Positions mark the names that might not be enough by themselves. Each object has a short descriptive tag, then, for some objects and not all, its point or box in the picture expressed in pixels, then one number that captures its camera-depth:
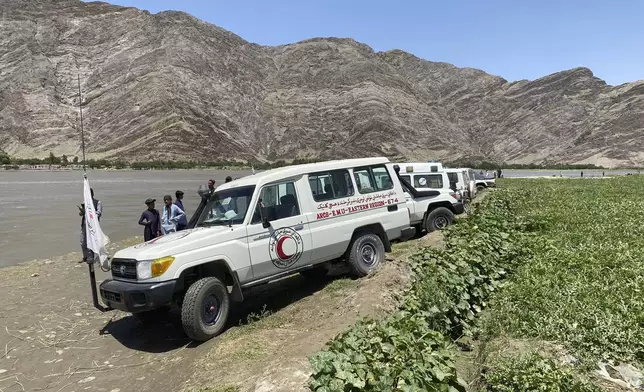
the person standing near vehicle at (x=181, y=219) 11.73
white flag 8.17
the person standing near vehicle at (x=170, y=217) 11.65
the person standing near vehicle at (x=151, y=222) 11.63
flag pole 8.24
